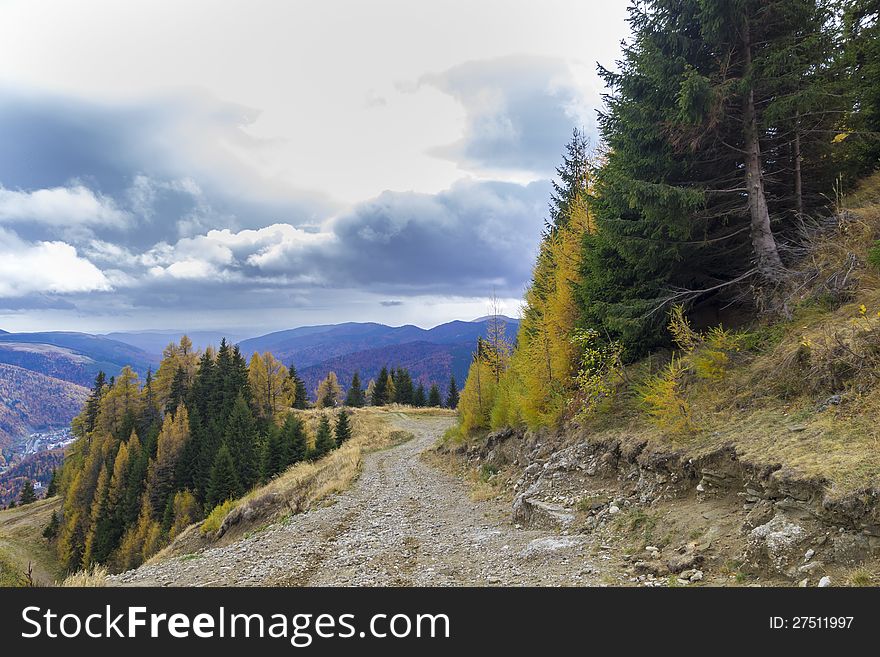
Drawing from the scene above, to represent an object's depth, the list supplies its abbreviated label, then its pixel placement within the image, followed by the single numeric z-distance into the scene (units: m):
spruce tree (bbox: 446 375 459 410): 90.94
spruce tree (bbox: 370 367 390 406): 86.88
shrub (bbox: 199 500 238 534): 22.40
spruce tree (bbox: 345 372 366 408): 82.88
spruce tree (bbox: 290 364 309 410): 81.31
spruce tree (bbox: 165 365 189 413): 66.69
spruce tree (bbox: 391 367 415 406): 88.31
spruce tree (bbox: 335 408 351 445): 43.95
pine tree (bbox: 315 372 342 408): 85.62
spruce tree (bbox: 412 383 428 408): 87.94
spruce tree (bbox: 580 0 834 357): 11.38
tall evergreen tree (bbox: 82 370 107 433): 70.31
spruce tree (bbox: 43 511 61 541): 61.28
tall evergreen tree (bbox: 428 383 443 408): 90.96
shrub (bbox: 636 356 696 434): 9.67
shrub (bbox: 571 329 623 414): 13.58
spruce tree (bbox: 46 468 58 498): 82.69
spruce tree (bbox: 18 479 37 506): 81.56
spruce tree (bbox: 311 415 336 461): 39.25
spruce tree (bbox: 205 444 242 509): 44.59
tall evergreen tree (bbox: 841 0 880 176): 12.80
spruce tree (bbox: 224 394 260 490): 47.25
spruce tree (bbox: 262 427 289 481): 40.53
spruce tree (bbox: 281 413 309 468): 40.56
